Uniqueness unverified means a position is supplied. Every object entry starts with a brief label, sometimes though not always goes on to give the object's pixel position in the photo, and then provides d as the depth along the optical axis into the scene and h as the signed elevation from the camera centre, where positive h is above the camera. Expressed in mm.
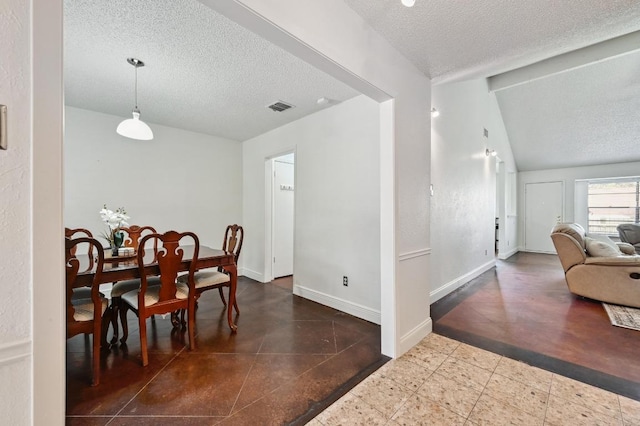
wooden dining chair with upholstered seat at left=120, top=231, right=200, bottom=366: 2066 -684
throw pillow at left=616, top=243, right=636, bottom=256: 4367 -633
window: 6477 +211
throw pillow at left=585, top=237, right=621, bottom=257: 3381 -502
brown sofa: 3080 -707
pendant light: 2382 +782
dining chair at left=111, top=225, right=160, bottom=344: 2375 -727
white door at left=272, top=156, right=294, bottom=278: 4570 -56
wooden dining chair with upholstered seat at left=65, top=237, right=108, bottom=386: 1729 -699
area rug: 2703 -1161
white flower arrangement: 2430 -69
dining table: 1960 -449
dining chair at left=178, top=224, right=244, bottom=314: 2633 -680
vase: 2559 -270
